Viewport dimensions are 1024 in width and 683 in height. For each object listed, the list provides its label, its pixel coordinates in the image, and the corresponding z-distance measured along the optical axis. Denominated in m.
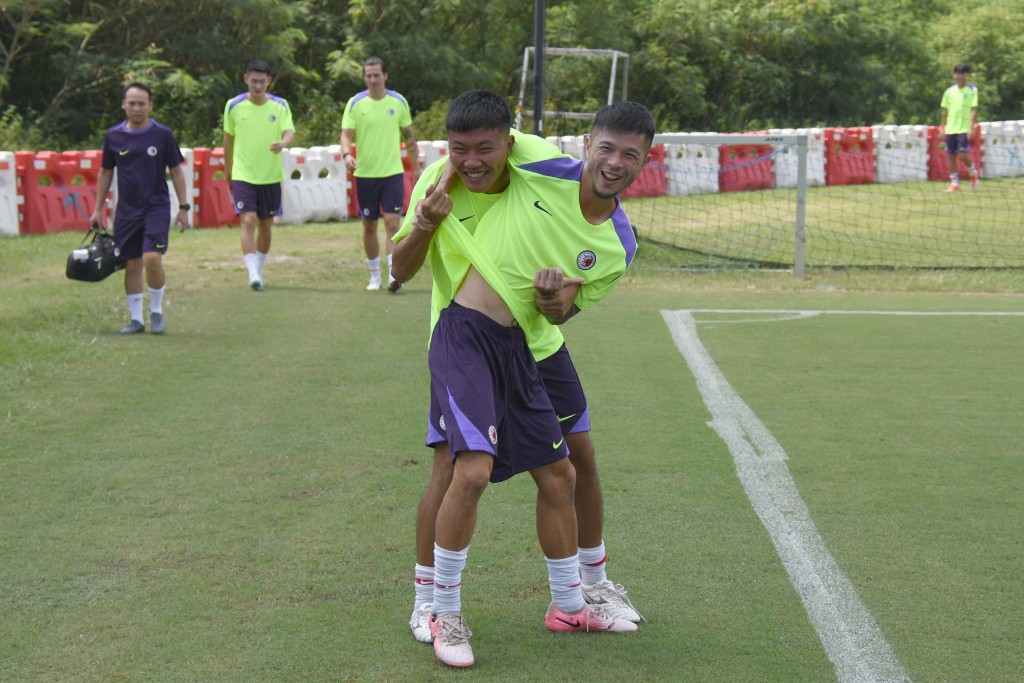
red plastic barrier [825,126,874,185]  25.30
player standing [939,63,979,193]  22.56
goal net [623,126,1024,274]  15.06
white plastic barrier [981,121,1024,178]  25.70
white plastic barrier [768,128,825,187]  24.05
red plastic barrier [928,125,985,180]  25.62
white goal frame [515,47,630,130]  22.46
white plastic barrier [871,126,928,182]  25.86
